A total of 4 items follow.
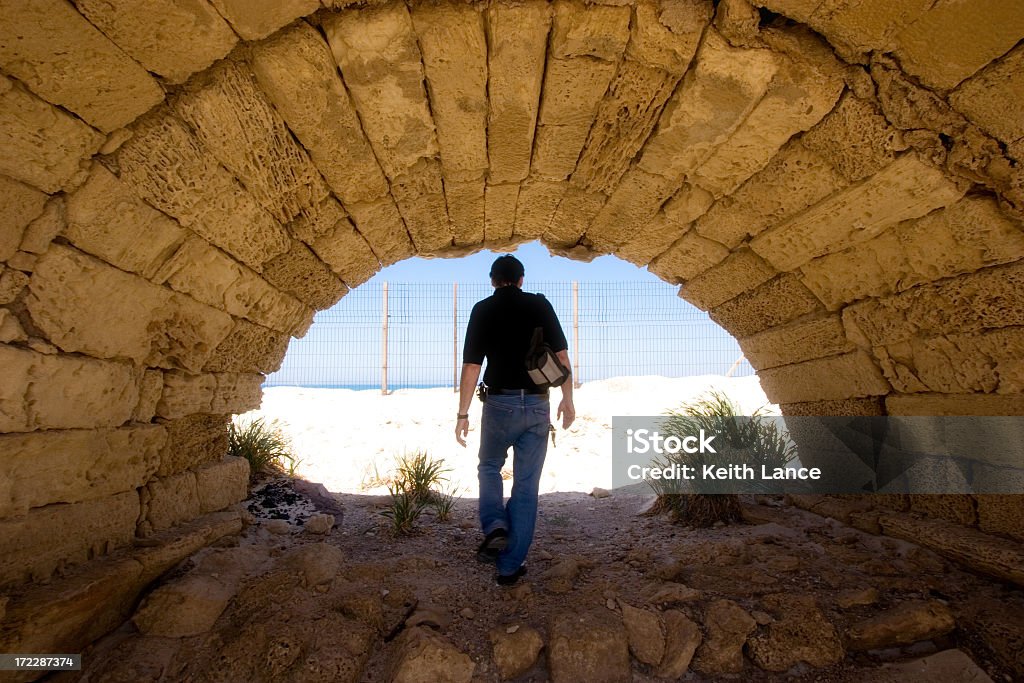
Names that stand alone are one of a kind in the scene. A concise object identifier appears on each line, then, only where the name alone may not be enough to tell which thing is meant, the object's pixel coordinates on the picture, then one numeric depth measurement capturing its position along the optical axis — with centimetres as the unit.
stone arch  181
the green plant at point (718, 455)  373
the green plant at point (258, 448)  433
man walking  291
